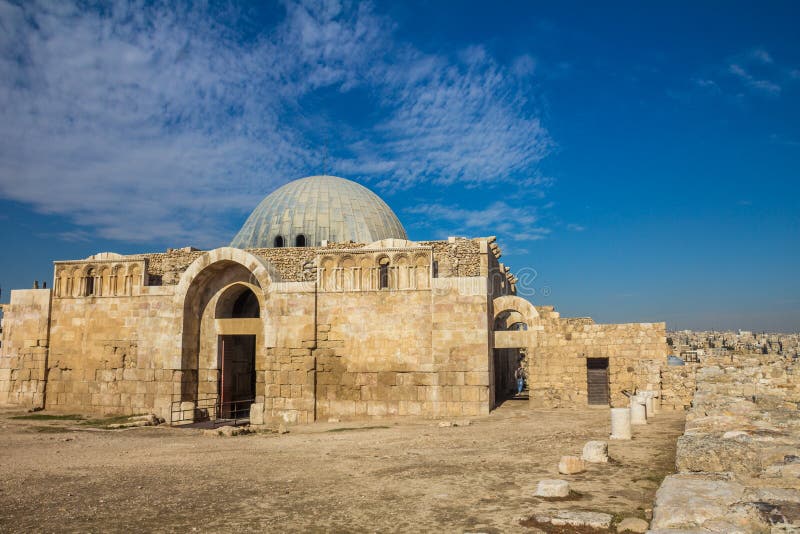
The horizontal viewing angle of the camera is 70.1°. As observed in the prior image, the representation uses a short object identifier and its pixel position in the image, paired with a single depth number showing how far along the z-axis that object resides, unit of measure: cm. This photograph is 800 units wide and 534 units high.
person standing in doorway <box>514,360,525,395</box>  3100
